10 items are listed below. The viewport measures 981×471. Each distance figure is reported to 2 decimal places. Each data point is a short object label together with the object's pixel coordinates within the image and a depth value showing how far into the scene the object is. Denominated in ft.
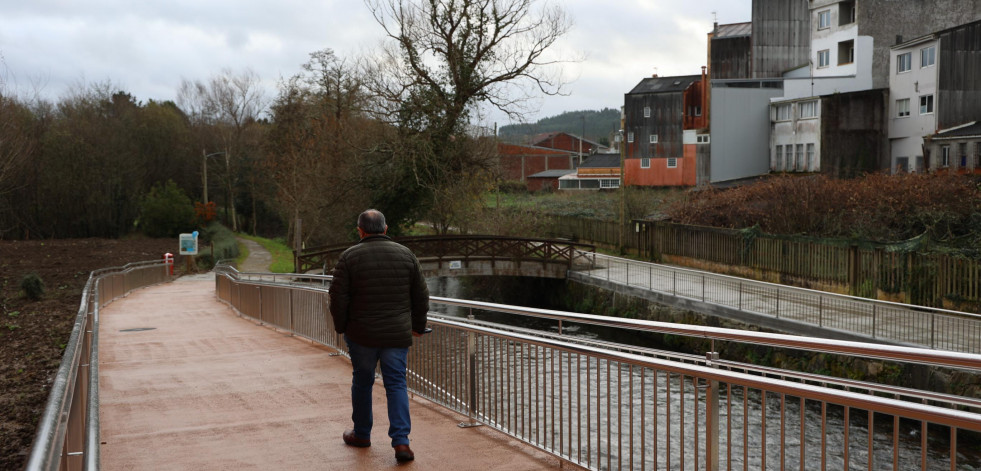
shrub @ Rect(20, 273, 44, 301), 102.42
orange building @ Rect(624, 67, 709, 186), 187.73
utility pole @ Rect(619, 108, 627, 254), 128.54
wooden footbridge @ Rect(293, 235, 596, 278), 104.12
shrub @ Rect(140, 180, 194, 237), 204.85
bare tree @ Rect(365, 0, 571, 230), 110.63
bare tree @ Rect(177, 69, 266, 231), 236.22
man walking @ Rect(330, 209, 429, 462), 20.21
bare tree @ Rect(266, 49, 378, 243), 121.80
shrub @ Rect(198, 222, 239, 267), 162.61
